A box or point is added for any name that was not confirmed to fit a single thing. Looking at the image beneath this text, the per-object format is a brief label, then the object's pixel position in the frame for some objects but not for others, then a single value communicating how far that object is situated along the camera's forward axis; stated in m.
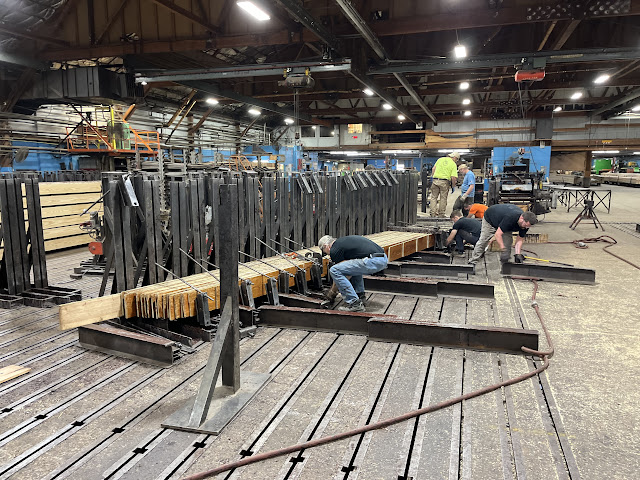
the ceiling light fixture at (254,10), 6.92
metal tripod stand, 12.85
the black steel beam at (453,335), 4.32
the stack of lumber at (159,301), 3.98
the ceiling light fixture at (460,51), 9.56
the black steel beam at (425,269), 7.46
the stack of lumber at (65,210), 9.26
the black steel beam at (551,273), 6.98
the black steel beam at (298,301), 5.44
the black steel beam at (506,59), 9.34
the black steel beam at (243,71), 10.13
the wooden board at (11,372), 3.80
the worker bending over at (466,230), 8.62
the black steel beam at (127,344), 4.06
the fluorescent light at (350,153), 27.14
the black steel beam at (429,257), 8.39
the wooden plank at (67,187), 9.20
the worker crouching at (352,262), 5.54
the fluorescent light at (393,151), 26.19
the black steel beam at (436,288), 6.18
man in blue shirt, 11.03
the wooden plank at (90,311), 3.84
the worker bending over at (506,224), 7.20
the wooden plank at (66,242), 9.39
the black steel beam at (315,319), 4.88
